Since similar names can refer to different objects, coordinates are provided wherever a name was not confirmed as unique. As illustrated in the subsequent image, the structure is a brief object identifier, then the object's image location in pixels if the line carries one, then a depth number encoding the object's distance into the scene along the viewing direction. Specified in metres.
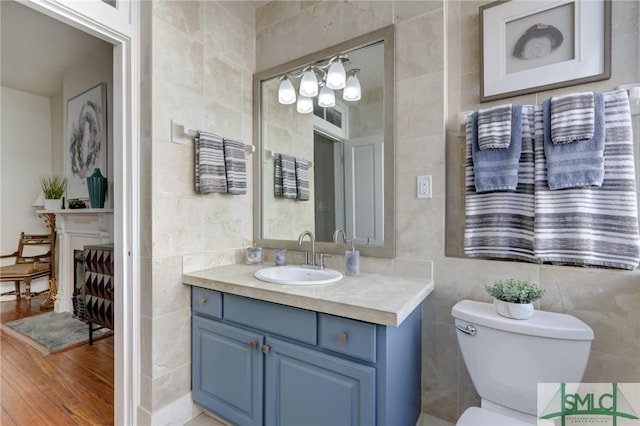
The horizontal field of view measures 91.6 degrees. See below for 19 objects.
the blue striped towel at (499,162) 1.34
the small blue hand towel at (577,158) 1.20
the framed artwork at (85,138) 2.95
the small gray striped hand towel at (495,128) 1.35
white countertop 1.13
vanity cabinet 1.15
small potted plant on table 3.44
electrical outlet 1.56
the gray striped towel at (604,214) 1.18
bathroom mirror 1.69
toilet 1.09
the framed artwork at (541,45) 1.27
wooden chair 3.59
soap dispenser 1.66
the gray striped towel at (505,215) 1.35
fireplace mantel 3.02
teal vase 2.79
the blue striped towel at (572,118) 1.20
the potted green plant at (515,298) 1.18
